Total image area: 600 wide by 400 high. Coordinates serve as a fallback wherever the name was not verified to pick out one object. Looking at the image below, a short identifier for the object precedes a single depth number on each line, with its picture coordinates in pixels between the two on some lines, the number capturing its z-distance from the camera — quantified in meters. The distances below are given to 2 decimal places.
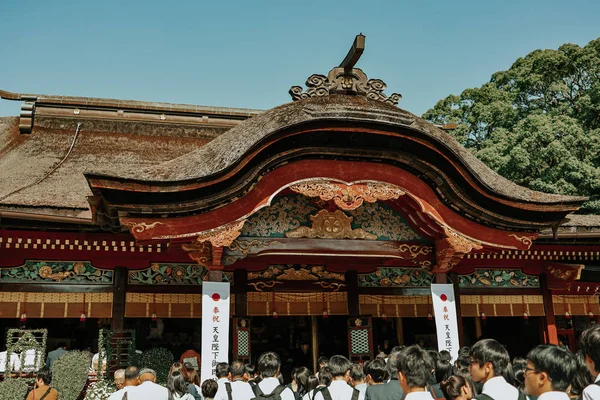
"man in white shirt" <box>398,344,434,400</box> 3.33
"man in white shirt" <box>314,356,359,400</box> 4.93
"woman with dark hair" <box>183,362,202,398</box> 7.89
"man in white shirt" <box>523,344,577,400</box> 3.04
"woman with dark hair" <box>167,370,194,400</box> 5.66
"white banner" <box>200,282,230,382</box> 7.27
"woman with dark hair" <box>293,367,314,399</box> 6.05
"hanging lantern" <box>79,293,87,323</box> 8.80
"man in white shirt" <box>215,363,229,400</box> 5.60
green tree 19.75
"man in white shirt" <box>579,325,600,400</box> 2.94
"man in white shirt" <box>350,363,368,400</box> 5.48
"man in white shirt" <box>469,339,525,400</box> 3.63
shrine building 7.46
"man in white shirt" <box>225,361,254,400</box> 5.55
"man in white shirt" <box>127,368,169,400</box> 5.00
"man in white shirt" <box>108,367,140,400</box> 5.27
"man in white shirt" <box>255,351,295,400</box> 5.21
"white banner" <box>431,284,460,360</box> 8.36
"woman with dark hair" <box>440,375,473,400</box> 3.59
